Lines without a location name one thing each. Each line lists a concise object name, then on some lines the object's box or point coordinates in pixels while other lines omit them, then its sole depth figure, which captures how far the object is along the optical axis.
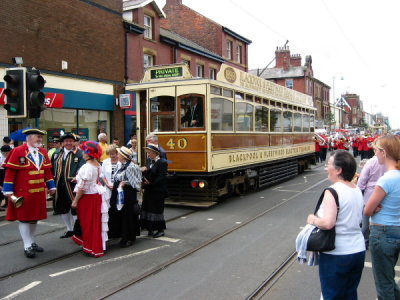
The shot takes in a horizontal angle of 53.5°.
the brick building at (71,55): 13.23
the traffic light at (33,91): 7.68
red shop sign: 14.21
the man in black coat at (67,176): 6.90
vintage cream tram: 9.57
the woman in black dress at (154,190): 7.04
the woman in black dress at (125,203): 6.56
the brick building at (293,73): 52.09
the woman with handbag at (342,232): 2.99
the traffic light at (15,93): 7.61
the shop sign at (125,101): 17.67
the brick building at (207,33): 28.16
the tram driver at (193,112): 9.64
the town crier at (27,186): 5.83
